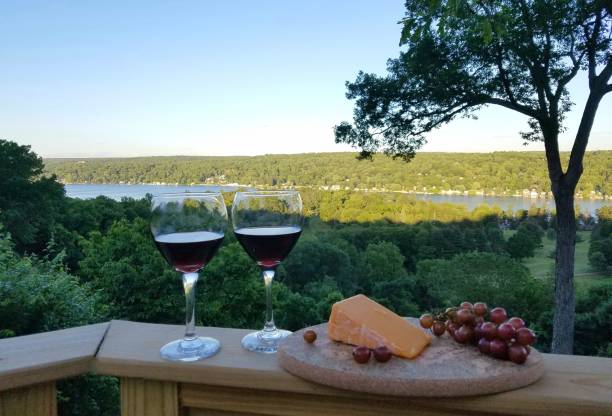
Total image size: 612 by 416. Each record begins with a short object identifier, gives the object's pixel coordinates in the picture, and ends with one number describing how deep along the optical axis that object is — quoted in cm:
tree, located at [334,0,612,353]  626
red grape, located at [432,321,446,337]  79
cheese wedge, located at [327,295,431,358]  71
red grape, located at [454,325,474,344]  74
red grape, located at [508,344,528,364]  67
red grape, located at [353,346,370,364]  68
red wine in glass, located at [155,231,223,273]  75
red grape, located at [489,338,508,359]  69
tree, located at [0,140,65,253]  1448
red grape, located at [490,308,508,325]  76
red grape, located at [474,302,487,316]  78
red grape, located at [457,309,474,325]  75
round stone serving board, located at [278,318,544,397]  63
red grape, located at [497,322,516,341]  69
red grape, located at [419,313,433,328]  81
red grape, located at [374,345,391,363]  68
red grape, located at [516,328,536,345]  68
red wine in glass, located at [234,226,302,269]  80
